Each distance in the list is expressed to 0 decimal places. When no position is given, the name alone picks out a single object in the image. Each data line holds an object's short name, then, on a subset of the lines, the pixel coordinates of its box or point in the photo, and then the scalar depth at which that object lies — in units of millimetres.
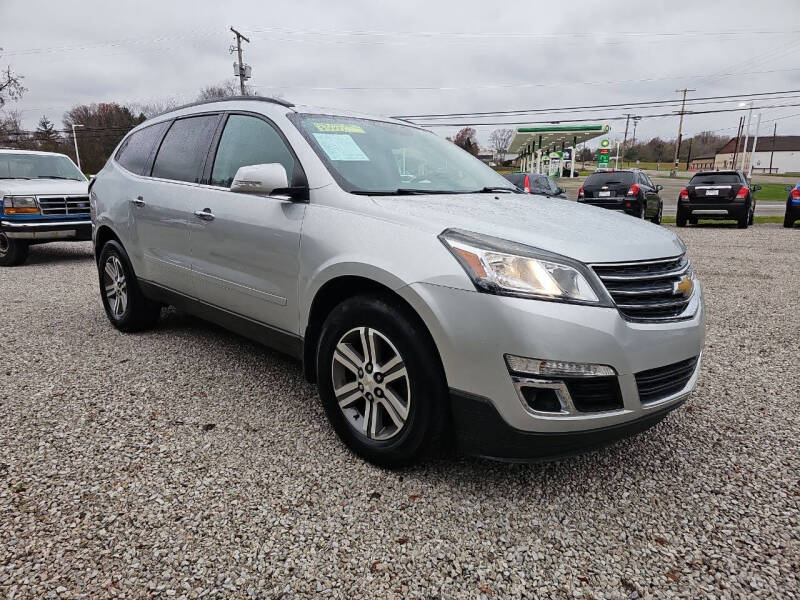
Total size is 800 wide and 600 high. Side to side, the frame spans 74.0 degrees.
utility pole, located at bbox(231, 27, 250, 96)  37781
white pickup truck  8344
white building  106188
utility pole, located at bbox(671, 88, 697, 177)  66688
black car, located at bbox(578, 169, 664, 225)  14523
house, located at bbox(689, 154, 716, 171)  118394
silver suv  2012
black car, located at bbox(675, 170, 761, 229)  14008
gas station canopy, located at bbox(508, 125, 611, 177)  35625
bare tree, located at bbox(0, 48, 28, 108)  29781
